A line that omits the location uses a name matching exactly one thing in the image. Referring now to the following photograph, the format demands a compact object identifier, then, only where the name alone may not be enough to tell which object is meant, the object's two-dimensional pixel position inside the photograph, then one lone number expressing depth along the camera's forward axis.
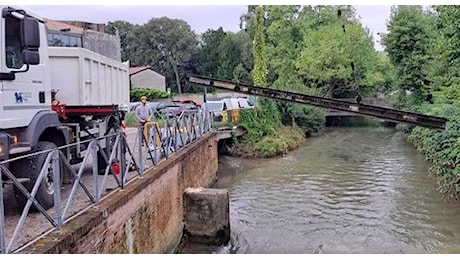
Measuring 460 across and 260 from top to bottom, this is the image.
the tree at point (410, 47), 29.08
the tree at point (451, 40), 15.66
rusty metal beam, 13.98
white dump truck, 6.27
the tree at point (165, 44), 61.41
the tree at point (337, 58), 39.69
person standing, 13.10
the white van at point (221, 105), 27.14
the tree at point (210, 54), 60.00
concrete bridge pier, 10.59
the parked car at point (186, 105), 29.49
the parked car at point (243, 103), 32.47
